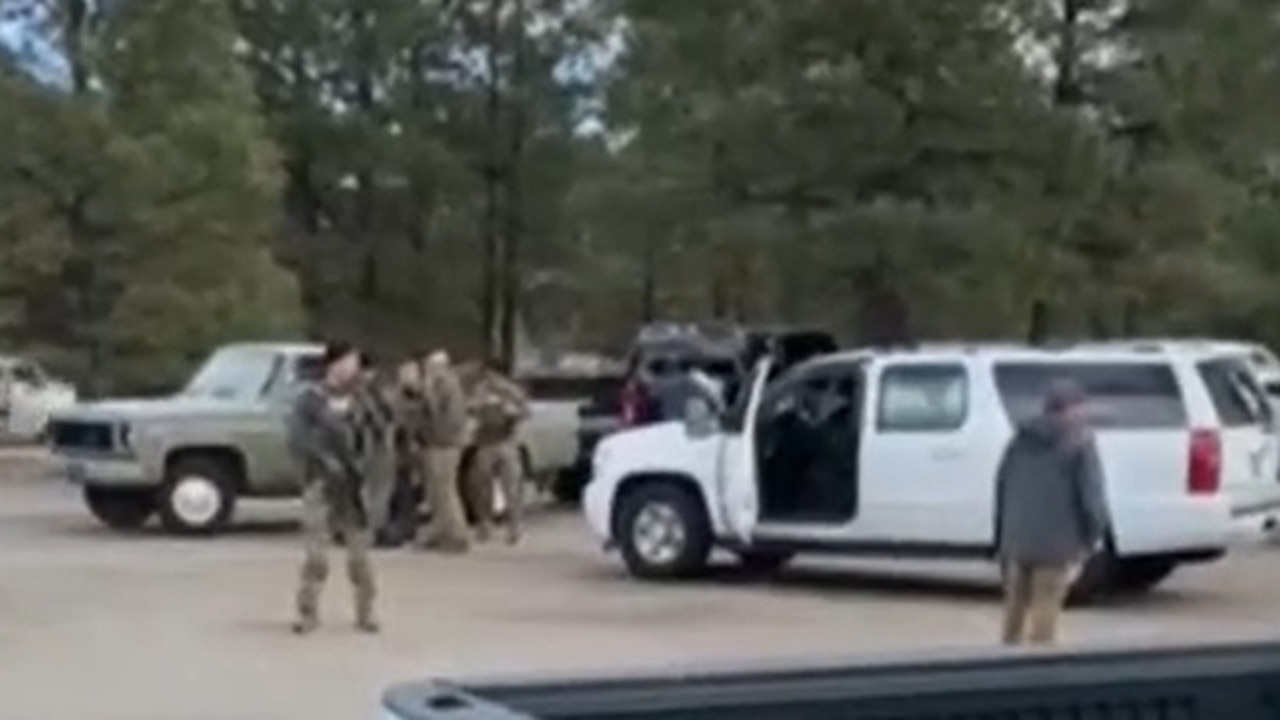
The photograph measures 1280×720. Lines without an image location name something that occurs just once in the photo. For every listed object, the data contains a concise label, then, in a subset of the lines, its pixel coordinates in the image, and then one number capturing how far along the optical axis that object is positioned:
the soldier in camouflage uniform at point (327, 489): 15.91
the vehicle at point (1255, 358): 19.75
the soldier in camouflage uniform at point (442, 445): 23.09
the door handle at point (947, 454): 18.89
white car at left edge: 43.66
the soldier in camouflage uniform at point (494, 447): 24.45
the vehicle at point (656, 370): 27.94
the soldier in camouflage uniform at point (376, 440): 17.31
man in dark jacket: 13.84
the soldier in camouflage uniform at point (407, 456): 23.48
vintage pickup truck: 24.94
